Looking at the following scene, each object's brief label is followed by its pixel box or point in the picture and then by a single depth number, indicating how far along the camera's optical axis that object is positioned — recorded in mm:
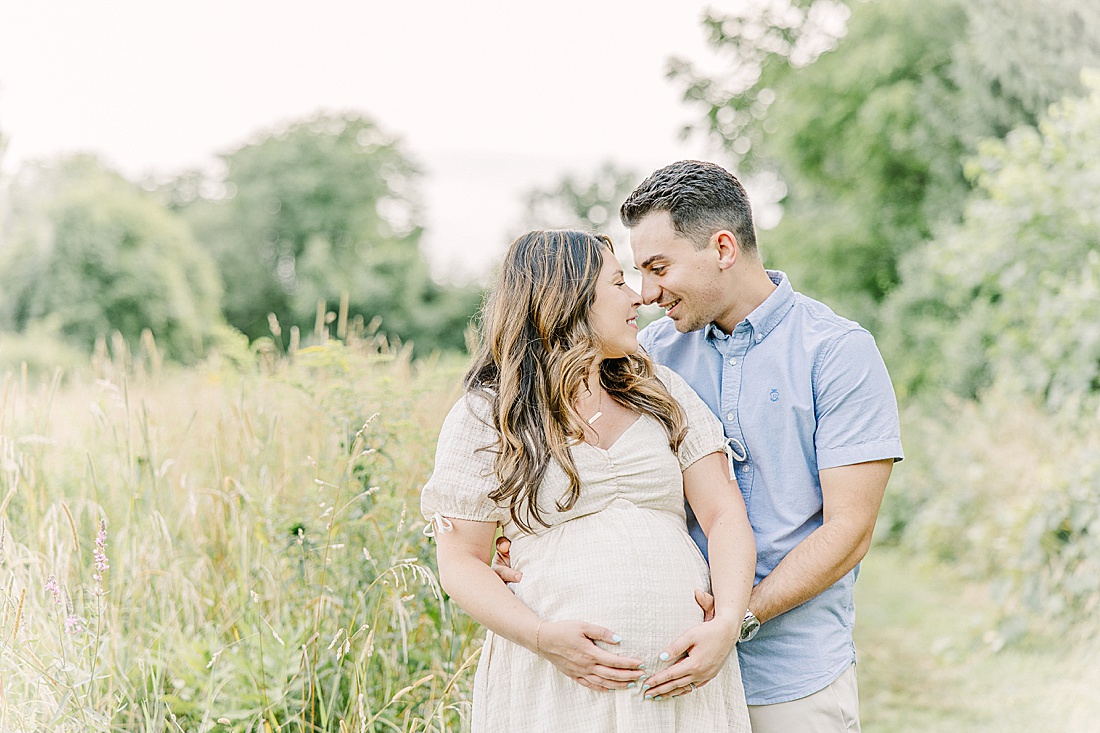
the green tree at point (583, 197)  34094
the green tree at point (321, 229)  30297
